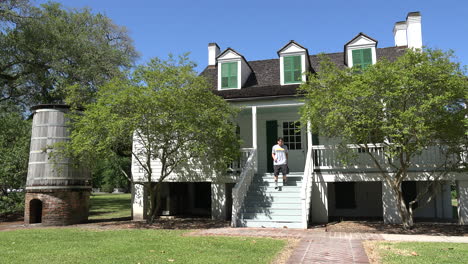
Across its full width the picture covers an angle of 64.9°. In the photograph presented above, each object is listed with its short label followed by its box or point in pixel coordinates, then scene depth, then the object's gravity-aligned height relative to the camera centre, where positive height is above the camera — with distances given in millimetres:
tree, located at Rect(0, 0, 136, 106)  19500 +6499
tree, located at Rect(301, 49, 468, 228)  9117 +1851
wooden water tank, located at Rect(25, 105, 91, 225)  12562 -68
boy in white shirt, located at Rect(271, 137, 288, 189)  11922 +469
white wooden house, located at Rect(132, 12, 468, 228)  11430 +154
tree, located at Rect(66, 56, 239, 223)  10406 +1645
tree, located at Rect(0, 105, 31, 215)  14719 +200
